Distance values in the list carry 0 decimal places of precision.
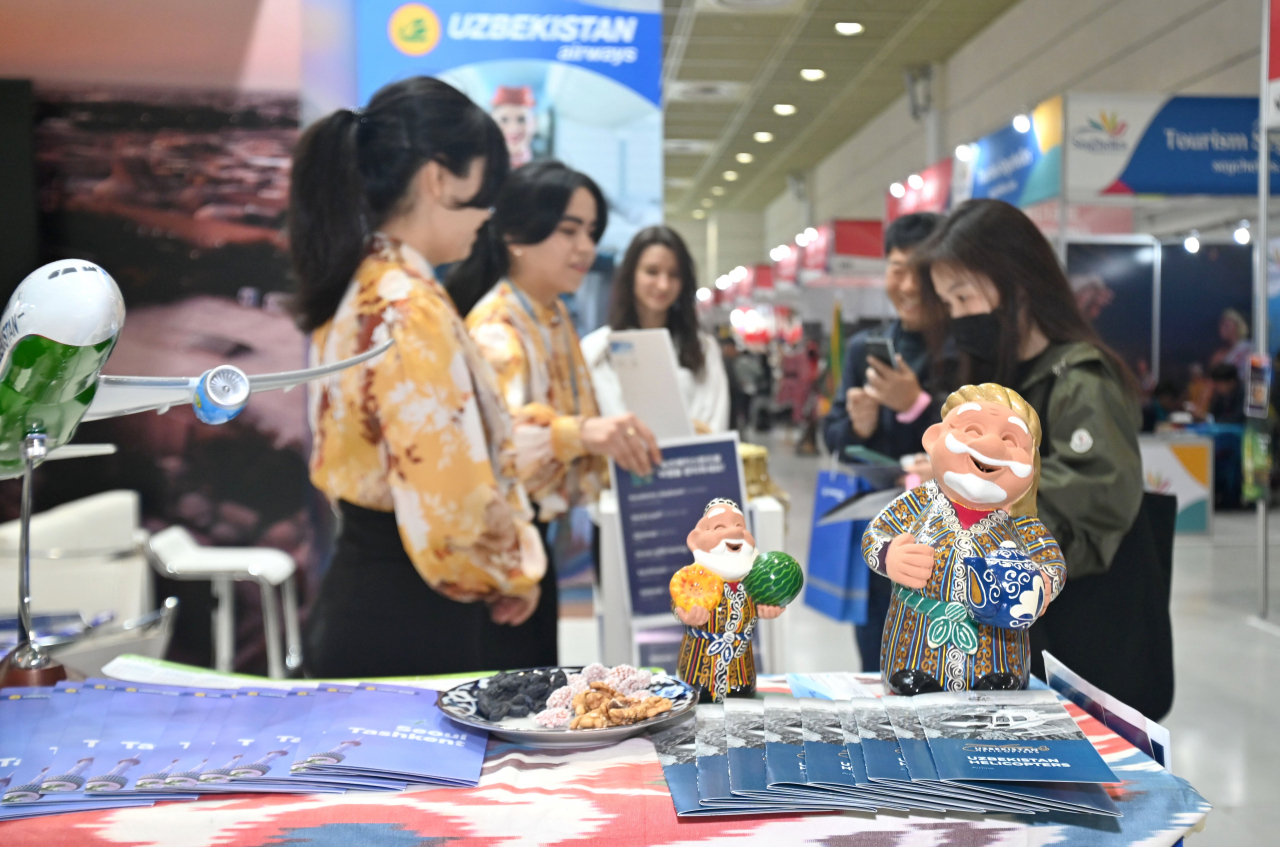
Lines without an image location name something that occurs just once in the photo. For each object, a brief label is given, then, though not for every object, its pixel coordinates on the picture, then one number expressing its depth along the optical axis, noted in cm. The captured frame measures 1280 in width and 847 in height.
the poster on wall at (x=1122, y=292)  784
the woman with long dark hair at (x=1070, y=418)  158
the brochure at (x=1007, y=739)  92
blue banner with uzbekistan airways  389
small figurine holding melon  115
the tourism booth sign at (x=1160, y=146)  608
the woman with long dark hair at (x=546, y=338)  209
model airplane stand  110
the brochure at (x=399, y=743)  99
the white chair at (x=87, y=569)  289
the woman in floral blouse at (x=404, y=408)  157
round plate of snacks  107
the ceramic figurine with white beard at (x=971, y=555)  106
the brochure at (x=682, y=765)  92
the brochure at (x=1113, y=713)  101
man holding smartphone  264
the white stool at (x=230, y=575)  302
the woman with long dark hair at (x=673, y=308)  339
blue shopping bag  222
